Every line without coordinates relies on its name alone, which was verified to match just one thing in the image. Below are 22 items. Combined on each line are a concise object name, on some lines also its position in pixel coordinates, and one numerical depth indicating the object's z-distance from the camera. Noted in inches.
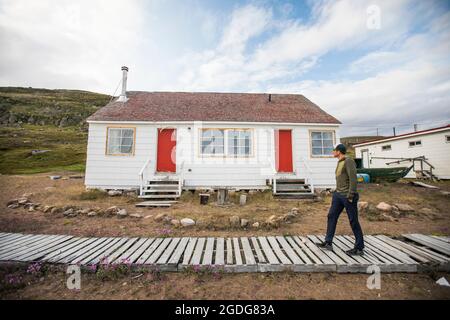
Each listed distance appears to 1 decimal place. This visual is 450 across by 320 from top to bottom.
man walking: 147.4
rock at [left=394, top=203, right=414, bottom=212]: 278.9
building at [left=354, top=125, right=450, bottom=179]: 574.9
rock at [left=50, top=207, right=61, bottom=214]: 282.7
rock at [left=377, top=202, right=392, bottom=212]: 275.3
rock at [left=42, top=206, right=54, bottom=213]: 285.6
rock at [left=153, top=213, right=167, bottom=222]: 249.8
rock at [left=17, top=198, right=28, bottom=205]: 319.3
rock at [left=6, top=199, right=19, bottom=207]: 316.3
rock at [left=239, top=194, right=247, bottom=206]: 343.2
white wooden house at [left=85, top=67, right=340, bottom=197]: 403.5
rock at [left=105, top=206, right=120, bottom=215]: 274.0
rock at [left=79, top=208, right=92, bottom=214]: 275.6
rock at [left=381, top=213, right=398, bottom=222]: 250.6
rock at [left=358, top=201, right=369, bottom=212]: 281.0
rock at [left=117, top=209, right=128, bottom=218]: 264.4
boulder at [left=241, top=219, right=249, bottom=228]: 223.3
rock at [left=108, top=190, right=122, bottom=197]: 389.7
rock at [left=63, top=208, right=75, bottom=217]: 270.1
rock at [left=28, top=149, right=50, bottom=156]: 1009.4
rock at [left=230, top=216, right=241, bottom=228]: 225.2
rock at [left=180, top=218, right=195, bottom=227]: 226.2
